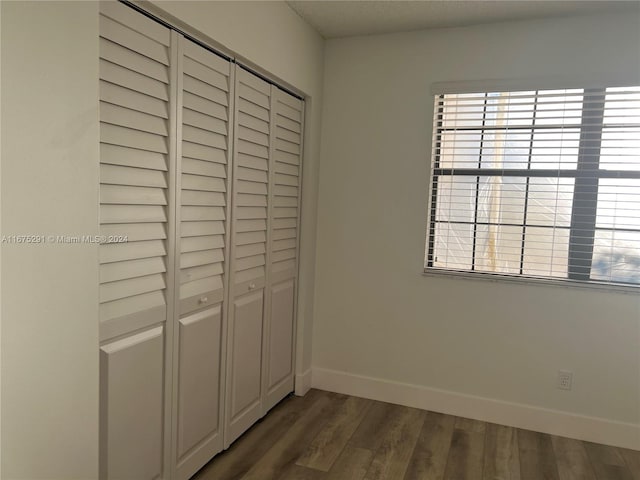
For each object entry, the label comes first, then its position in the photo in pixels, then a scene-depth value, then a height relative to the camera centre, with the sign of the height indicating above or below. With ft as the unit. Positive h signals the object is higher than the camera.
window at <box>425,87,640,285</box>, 8.85 +0.59
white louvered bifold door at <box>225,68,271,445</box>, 7.99 -0.87
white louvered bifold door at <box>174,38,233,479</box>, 6.65 -0.72
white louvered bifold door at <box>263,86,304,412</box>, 9.26 -0.83
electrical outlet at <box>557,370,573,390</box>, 9.28 -3.17
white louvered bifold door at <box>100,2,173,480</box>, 5.39 -0.47
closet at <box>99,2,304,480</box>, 5.56 -0.64
